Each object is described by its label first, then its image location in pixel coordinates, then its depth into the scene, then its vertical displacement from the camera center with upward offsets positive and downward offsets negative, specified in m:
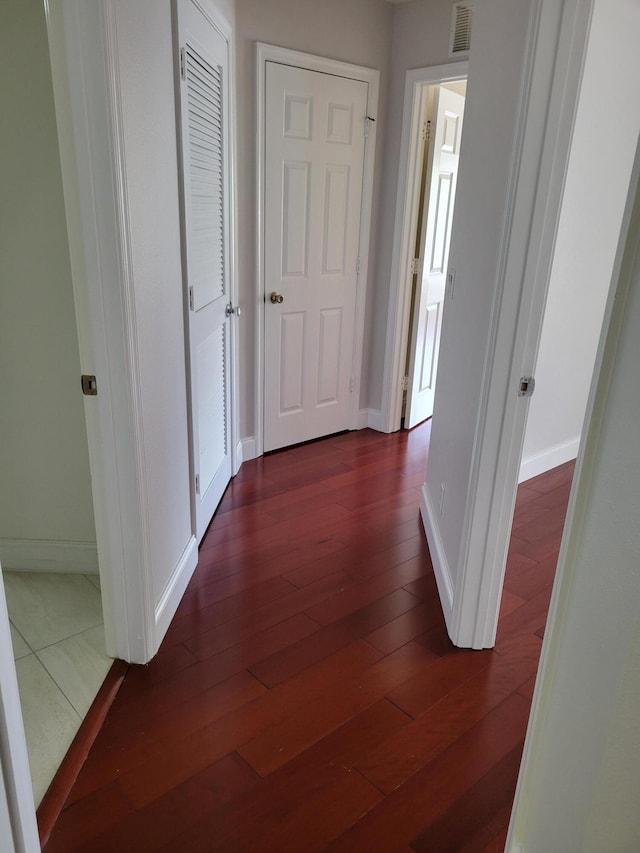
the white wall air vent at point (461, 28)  3.20 +0.92
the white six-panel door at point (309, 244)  3.25 -0.17
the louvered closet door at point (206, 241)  2.25 -0.13
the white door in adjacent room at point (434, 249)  3.74 -0.19
